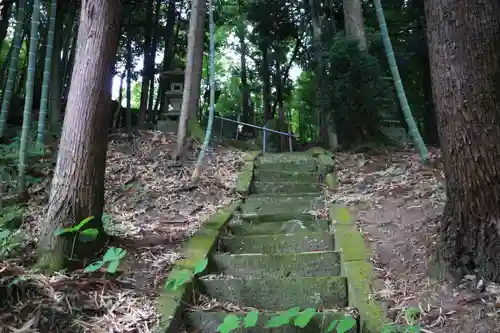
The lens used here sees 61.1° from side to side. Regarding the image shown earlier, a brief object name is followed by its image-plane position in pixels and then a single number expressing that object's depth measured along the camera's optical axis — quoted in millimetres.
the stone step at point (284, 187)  5180
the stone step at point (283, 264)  3230
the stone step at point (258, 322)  2549
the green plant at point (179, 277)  2486
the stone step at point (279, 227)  4000
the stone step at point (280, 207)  4320
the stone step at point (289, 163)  5805
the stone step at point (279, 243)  3617
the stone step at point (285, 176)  5457
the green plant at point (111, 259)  2271
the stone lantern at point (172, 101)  7082
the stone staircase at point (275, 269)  2643
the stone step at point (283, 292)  2855
